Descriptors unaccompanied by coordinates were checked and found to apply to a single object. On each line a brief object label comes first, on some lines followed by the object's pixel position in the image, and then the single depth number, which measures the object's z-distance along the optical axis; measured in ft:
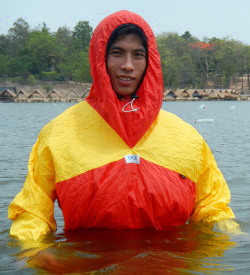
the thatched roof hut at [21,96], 281.60
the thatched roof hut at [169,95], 298.78
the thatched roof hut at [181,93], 293.23
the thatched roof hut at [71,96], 285.21
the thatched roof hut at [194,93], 296.51
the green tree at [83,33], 359.46
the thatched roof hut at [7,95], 283.38
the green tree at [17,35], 355.97
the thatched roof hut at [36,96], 283.18
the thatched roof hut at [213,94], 299.99
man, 11.48
